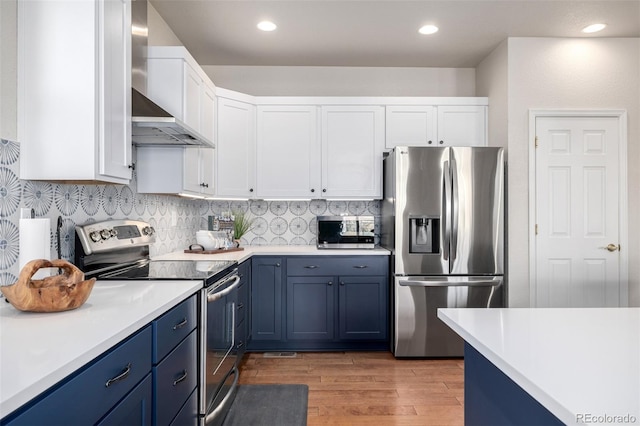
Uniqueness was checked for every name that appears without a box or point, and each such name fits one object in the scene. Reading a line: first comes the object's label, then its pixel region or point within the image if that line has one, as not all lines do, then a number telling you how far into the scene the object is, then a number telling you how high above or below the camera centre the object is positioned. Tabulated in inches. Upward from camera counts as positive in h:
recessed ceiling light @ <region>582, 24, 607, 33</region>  122.5 +60.2
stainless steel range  74.3 -12.6
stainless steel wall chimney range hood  76.0 +20.5
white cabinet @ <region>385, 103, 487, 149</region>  143.8 +33.5
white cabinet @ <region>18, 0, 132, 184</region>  60.9 +20.0
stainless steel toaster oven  141.3 -7.3
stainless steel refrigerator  126.7 -8.7
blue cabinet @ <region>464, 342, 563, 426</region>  34.3 -19.9
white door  129.5 +0.6
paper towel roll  56.8 -4.2
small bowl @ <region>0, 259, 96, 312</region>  46.9 -10.0
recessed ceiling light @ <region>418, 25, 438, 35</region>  122.2 +59.7
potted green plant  146.8 -4.4
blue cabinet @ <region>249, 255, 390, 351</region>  130.9 -30.2
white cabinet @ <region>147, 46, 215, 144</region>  101.0 +36.2
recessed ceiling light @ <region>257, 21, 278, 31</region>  119.0 +59.6
